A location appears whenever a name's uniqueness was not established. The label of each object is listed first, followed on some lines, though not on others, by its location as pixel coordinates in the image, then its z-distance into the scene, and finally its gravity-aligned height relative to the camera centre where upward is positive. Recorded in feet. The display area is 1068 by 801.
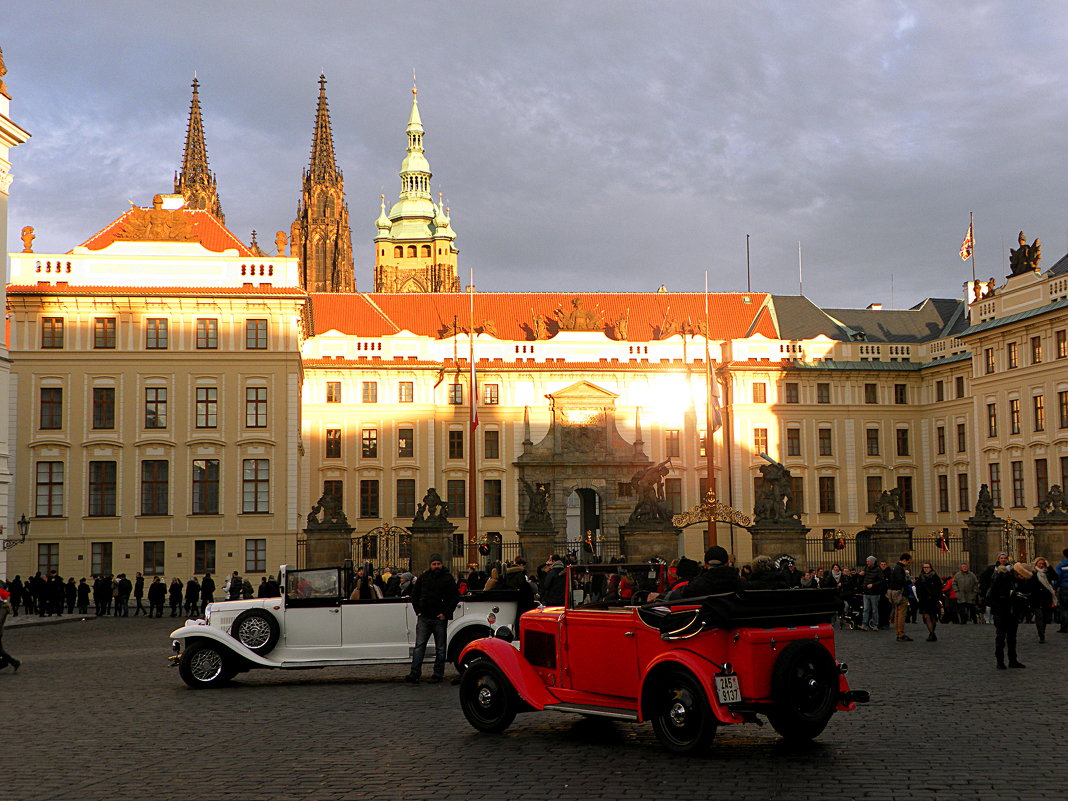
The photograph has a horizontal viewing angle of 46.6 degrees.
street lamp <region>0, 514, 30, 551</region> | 119.85 -1.00
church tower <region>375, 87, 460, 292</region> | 419.74 +92.98
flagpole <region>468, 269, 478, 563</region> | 156.11 +5.62
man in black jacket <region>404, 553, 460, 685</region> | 55.11 -4.13
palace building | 163.12 +17.56
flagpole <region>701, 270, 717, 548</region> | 144.15 +9.61
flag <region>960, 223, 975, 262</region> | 197.99 +41.53
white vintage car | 56.44 -5.29
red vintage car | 34.40 -4.56
